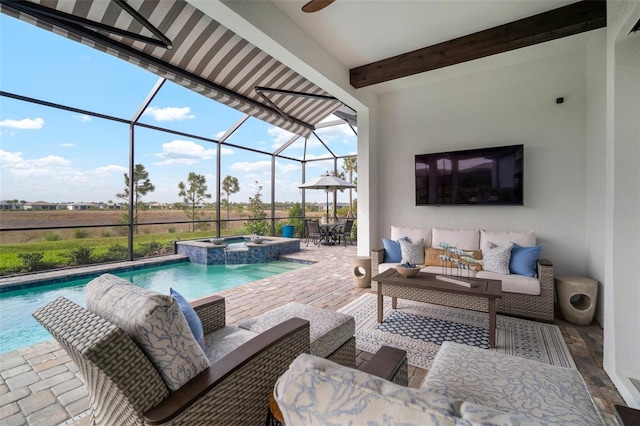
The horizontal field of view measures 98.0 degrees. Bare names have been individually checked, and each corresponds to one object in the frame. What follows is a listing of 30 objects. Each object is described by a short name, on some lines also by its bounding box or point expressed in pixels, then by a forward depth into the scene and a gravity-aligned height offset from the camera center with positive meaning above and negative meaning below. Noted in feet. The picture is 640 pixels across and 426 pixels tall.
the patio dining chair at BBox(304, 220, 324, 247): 30.71 -2.12
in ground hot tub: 23.13 -3.47
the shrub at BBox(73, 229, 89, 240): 28.42 -2.27
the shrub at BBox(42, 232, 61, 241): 27.04 -2.36
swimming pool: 10.87 -4.53
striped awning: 8.41 +6.67
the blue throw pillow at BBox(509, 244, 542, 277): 11.17 -2.08
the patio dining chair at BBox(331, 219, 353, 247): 30.85 -2.05
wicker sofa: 9.65 -2.68
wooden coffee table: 8.49 -2.60
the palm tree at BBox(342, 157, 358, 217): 41.68 +6.73
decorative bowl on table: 10.35 -2.25
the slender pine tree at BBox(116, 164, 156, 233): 30.57 +3.20
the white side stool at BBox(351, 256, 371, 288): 14.53 -3.20
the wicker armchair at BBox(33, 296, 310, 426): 3.08 -2.26
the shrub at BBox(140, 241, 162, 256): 30.81 -4.08
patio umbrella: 26.94 +2.69
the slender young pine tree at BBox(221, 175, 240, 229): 36.60 +3.41
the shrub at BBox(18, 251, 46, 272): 22.89 -4.14
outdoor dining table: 30.66 -2.35
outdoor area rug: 8.29 -4.22
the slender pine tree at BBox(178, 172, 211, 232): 35.09 +2.57
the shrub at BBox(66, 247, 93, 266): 24.86 -3.97
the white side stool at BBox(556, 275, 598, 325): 10.05 -3.30
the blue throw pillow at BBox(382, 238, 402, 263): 13.74 -2.06
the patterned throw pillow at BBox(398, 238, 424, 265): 13.15 -1.98
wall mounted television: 12.88 +1.65
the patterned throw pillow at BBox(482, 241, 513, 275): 11.32 -2.02
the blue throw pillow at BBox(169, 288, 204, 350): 4.93 -1.96
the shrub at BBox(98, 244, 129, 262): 28.40 -4.32
